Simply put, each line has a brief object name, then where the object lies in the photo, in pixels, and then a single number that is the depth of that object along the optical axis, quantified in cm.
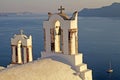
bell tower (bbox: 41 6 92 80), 1978
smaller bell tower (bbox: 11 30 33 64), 2205
